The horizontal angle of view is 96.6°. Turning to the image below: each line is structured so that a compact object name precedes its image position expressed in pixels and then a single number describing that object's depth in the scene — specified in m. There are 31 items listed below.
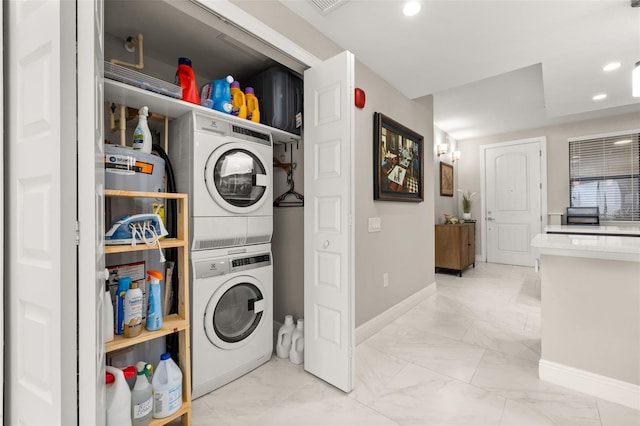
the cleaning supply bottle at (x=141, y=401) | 1.22
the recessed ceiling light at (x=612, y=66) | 2.53
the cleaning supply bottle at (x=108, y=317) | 1.14
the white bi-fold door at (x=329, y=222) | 1.65
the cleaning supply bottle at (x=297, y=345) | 2.01
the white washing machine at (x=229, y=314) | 1.63
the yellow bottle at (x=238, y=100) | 1.86
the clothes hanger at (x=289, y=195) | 2.23
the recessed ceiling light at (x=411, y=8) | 1.73
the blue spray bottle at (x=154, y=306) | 1.33
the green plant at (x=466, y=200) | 5.53
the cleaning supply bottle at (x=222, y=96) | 1.76
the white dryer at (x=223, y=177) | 1.63
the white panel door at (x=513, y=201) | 5.14
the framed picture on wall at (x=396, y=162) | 2.55
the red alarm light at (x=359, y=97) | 2.31
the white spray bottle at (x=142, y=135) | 1.47
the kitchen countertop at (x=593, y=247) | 1.53
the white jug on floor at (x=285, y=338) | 2.09
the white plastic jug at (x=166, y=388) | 1.30
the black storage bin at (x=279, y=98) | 2.06
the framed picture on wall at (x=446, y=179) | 5.06
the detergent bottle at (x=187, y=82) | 1.63
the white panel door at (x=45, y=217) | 0.76
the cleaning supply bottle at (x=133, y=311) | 1.24
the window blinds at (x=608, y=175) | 4.34
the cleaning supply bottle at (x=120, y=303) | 1.29
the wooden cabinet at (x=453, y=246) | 4.34
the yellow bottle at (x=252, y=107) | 1.92
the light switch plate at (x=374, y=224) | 2.51
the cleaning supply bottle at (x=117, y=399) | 1.14
